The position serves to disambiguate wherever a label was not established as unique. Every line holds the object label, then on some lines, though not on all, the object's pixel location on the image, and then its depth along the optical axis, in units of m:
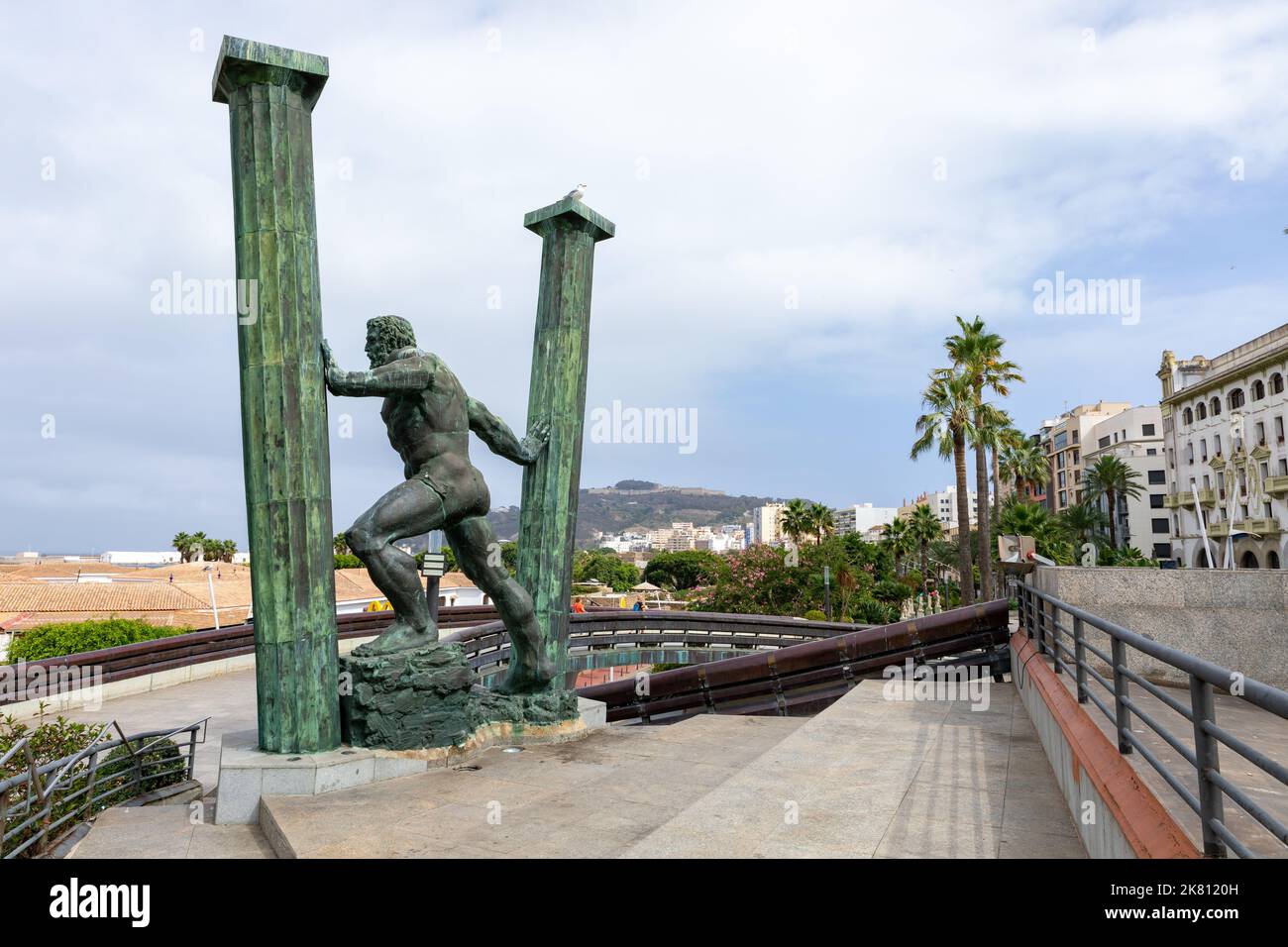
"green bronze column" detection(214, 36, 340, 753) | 5.48
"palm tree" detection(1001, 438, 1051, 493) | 44.09
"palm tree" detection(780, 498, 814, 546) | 43.91
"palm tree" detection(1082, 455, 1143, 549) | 56.00
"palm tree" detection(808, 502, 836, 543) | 44.03
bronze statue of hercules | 5.87
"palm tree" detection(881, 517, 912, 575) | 50.03
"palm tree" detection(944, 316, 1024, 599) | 26.07
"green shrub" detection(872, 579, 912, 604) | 42.17
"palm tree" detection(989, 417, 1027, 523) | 26.39
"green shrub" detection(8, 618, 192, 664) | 15.05
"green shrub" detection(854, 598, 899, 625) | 30.20
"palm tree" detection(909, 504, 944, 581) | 49.53
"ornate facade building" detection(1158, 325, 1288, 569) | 40.69
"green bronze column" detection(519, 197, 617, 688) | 7.62
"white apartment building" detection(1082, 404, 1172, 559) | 65.12
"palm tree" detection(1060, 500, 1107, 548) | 55.03
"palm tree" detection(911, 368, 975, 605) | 25.47
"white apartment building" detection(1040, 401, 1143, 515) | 77.19
